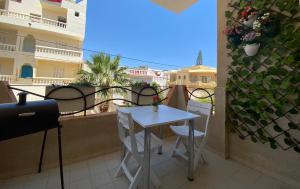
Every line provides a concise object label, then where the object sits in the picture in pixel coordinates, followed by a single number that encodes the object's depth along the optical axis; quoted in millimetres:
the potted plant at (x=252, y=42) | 1743
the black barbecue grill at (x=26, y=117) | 1032
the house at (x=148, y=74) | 13708
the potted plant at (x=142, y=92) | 2656
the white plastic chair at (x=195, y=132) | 1846
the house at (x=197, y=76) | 10898
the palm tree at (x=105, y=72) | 5375
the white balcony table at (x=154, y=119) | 1383
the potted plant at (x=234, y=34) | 1930
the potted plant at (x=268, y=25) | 1631
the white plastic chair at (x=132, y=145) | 1330
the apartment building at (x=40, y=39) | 8664
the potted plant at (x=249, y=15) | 1764
